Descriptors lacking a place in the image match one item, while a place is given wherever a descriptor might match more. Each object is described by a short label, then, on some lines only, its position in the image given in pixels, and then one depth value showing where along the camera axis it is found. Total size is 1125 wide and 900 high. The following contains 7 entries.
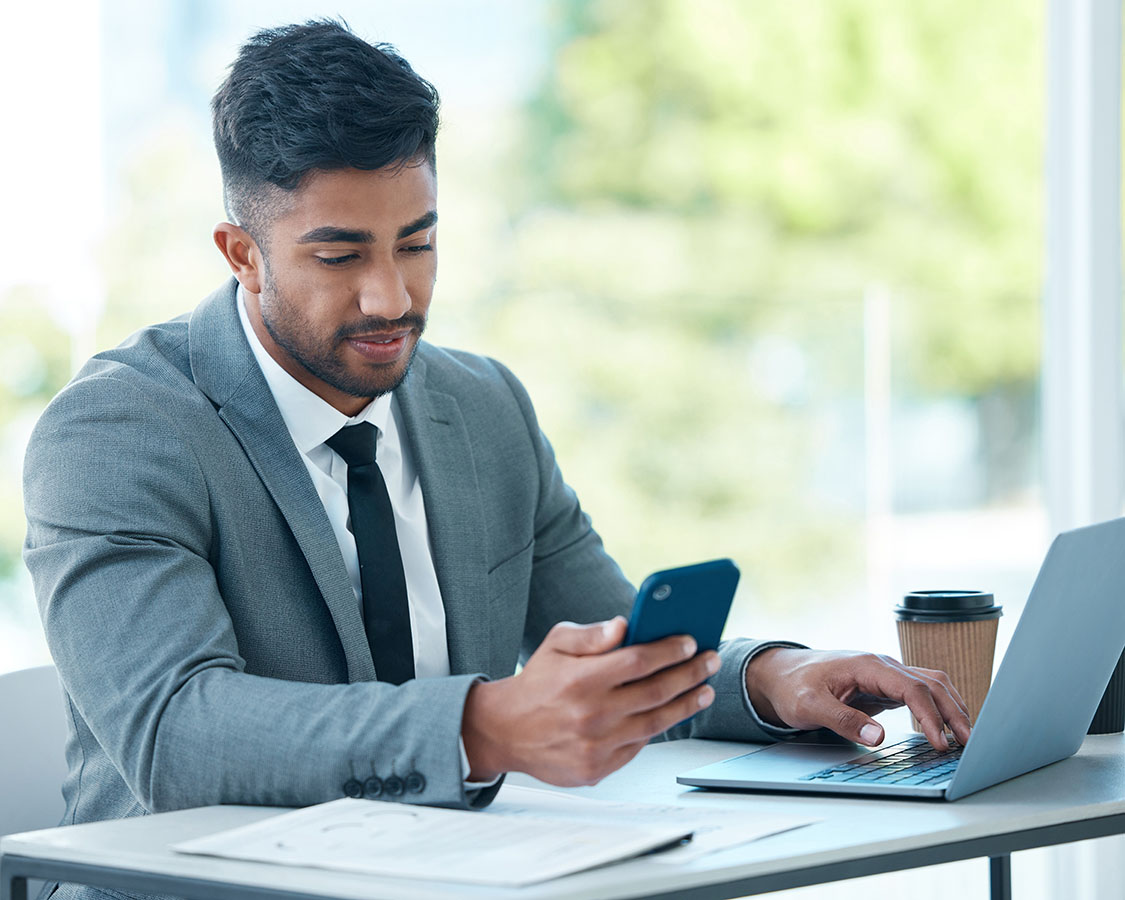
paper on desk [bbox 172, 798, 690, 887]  2.13
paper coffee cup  2.56
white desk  2.12
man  2.31
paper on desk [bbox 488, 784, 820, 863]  2.20
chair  2.67
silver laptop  2.30
